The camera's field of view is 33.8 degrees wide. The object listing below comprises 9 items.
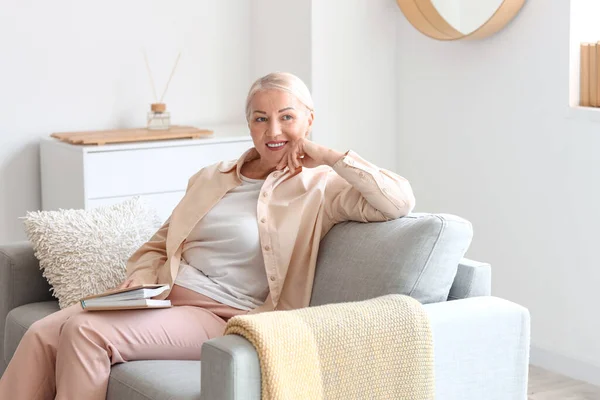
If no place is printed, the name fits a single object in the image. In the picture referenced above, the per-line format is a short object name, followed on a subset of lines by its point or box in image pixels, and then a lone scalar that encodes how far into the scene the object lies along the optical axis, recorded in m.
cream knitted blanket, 2.05
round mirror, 3.68
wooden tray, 3.85
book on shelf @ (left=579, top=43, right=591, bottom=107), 3.48
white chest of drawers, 3.83
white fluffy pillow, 2.92
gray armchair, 2.30
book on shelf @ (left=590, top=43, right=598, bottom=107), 3.45
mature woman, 2.44
